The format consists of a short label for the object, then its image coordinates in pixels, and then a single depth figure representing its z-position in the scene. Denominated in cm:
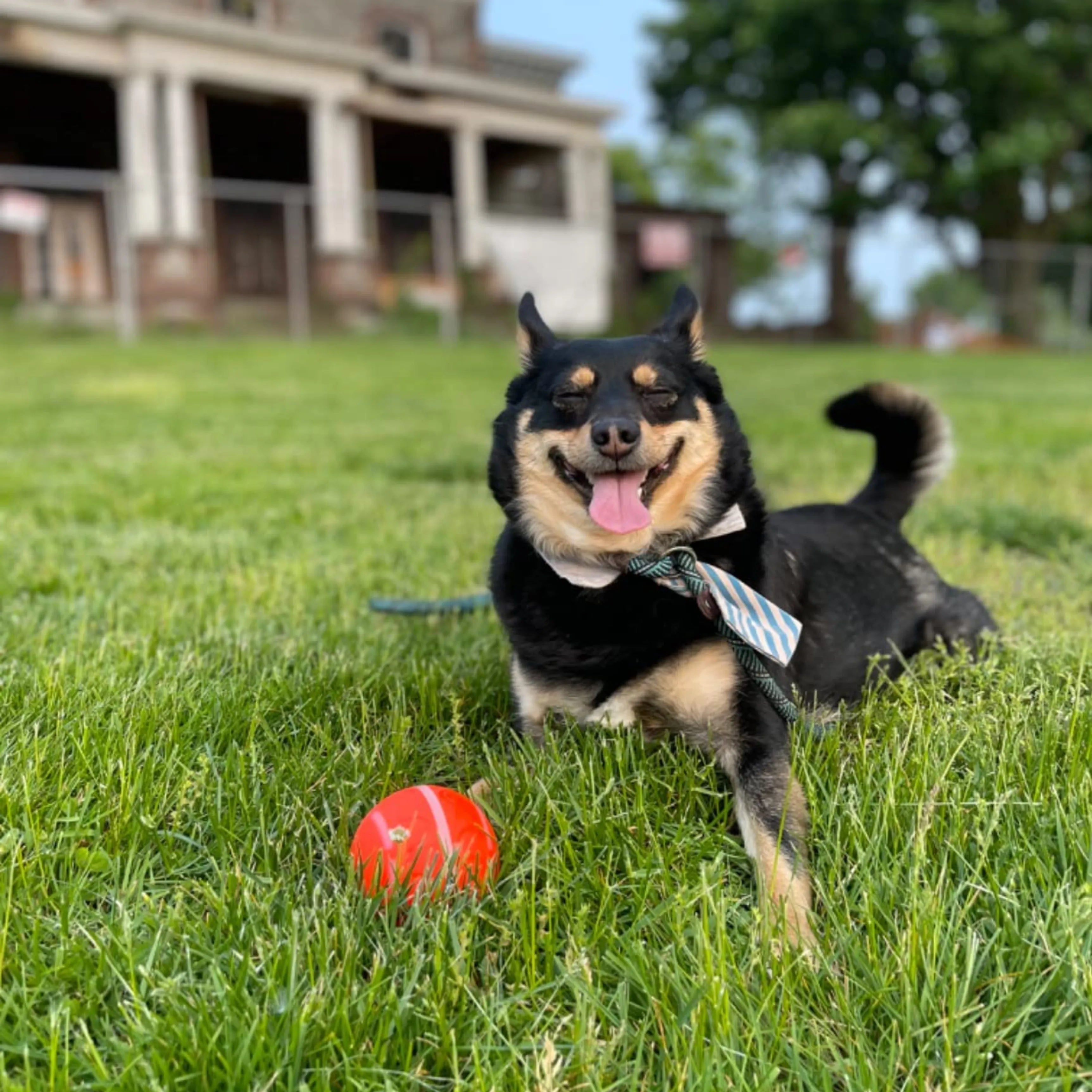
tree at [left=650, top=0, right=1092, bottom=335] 2441
